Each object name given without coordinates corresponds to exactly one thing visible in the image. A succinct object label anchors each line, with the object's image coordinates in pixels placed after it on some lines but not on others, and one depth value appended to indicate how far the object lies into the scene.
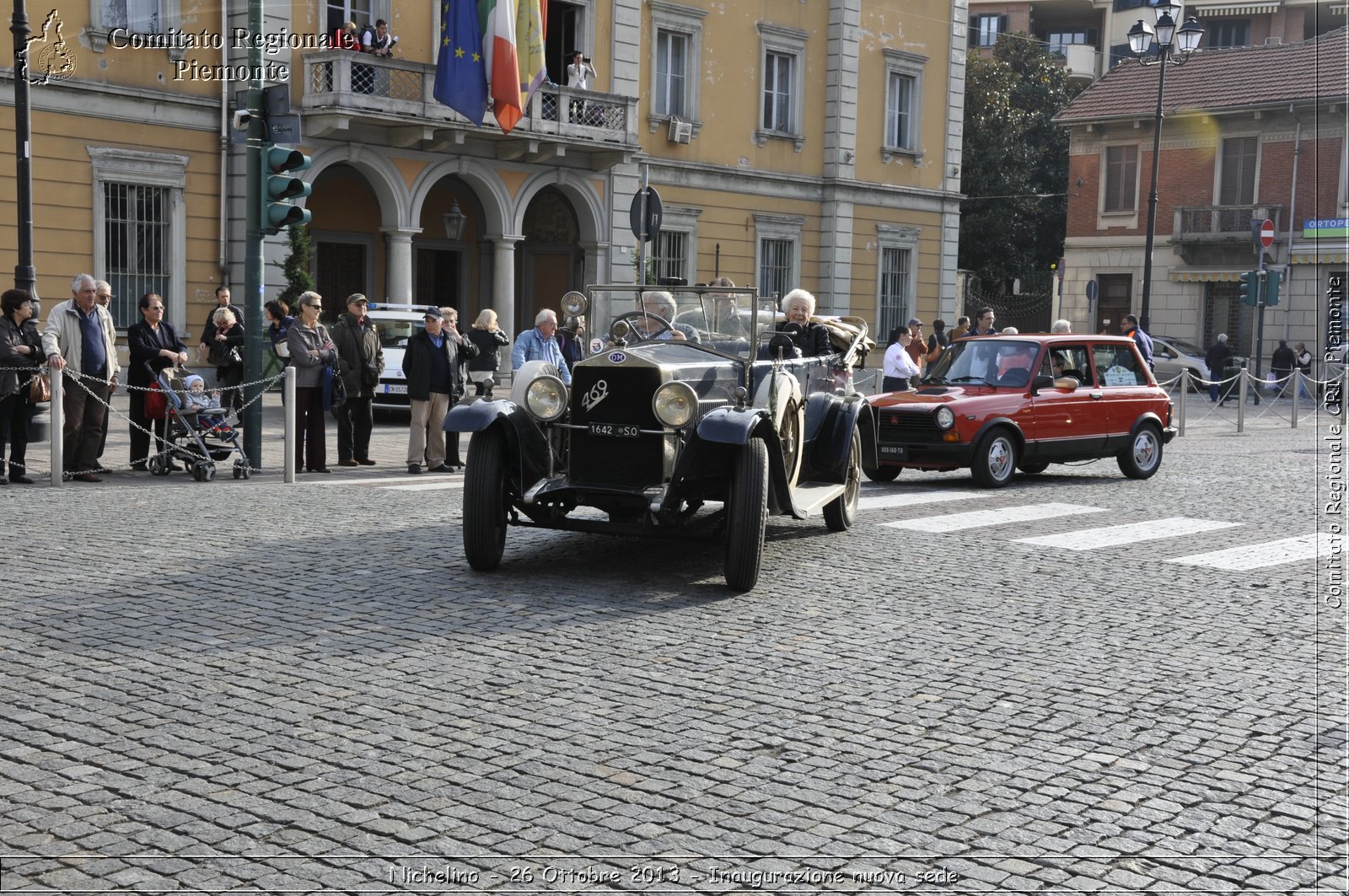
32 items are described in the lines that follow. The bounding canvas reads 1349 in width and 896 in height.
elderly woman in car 11.20
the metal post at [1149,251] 30.80
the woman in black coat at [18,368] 12.45
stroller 13.41
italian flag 23.88
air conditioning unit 30.19
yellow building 22.55
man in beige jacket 12.94
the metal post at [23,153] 15.70
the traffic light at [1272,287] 28.16
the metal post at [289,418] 13.48
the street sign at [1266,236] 29.11
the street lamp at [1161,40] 28.11
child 13.55
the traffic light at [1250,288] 27.58
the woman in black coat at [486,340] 16.00
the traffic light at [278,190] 13.42
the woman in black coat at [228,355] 14.71
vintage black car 8.30
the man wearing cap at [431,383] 14.98
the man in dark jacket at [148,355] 13.62
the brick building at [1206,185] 42.88
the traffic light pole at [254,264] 13.62
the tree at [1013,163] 52.75
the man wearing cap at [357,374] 15.13
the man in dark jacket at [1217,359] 38.47
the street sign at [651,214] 16.62
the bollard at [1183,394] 23.98
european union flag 24.25
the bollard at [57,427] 12.34
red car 14.16
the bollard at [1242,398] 24.47
